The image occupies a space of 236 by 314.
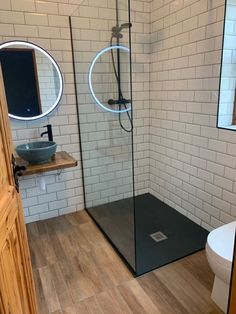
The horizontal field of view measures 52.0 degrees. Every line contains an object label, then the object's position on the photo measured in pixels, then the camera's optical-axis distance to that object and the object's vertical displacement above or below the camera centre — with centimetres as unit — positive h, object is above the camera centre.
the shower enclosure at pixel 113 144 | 198 -47
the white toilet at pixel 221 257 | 134 -92
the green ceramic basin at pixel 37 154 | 205 -50
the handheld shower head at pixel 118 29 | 175 +46
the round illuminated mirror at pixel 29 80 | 223 +14
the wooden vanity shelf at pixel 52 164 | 203 -60
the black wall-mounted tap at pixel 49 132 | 239 -37
